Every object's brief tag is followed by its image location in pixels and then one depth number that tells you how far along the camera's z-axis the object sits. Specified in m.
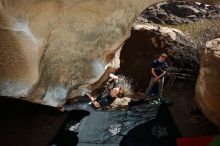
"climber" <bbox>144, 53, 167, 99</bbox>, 7.96
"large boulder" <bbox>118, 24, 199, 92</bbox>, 10.65
